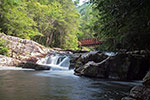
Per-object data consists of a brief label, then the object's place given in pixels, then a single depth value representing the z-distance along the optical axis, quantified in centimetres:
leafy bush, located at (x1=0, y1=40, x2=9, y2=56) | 1434
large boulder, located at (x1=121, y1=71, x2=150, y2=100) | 314
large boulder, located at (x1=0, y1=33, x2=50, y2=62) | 1549
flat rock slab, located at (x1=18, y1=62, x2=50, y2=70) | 1112
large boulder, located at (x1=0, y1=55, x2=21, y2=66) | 1285
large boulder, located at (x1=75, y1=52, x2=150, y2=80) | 733
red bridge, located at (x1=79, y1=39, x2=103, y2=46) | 2636
